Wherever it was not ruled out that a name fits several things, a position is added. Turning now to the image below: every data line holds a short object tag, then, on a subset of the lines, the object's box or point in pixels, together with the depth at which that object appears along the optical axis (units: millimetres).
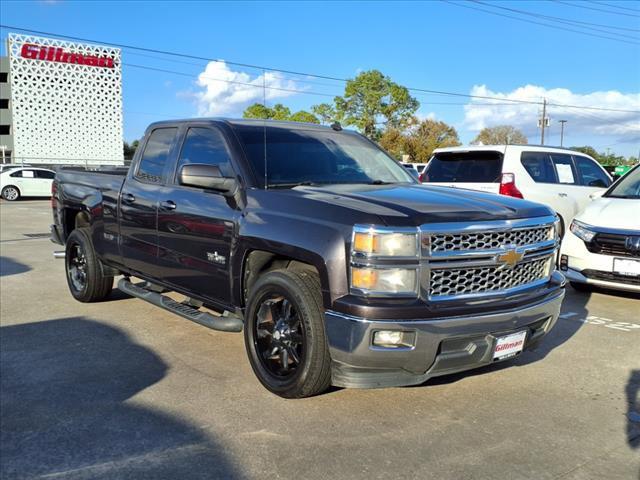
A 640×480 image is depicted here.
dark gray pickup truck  3324
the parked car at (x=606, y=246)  6230
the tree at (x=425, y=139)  61500
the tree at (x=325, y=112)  65562
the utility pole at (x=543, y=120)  61844
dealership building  49844
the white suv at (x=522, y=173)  9039
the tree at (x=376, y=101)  61750
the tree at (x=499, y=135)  73000
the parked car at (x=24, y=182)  26281
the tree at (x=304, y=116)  68144
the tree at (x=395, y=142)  59875
